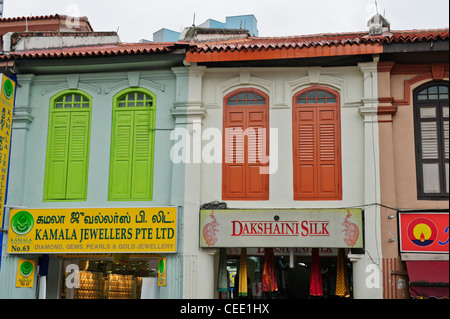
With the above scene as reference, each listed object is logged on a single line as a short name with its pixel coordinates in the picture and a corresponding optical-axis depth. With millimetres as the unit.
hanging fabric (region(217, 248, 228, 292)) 13047
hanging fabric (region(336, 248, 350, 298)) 12797
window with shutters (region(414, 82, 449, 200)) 12297
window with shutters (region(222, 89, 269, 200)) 12805
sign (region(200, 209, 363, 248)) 12180
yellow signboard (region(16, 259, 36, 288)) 13086
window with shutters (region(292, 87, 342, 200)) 12594
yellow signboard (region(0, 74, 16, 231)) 12891
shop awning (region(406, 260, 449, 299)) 11430
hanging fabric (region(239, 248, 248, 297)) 12898
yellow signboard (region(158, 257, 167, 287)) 12594
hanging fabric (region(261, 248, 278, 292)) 13023
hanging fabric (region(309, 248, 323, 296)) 12867
